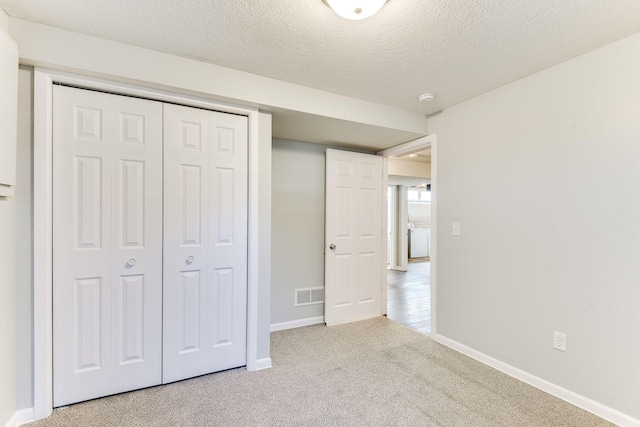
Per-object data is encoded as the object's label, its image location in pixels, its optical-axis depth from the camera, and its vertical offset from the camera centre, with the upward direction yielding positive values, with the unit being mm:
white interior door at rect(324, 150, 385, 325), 3533 -267
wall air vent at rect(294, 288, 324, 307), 3476 -934
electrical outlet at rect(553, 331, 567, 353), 2121 -868
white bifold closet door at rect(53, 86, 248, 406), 1944 -207
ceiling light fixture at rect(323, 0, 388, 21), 1467 +991
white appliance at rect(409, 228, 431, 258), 9029 -825
